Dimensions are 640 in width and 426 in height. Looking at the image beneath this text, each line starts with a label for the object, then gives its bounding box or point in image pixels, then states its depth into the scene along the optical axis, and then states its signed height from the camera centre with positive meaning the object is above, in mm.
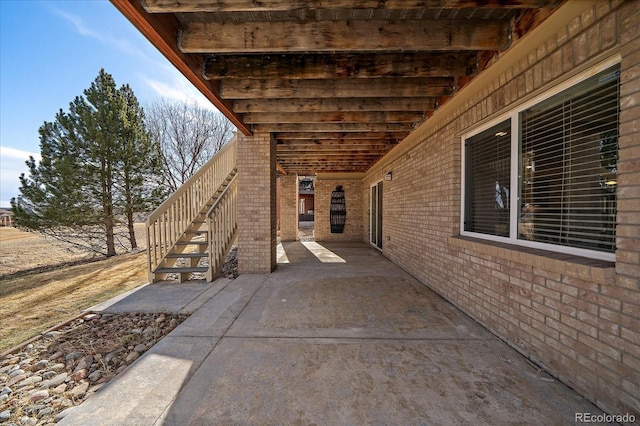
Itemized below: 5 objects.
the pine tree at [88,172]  7891 +1145
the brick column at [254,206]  4988 +14
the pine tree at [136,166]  8609 +1465
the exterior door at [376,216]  7953 -312
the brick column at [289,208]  10227 -55
